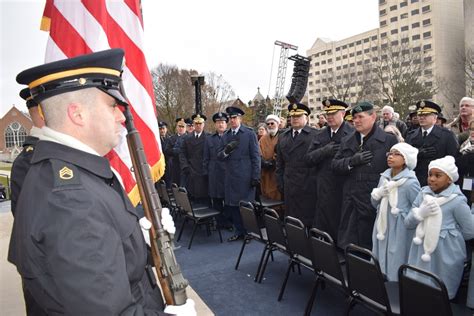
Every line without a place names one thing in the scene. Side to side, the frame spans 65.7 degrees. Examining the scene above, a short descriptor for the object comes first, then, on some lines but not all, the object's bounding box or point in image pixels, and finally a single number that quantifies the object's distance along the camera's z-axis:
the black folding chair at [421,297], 2.13
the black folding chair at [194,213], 5.84
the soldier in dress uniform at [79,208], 1.03
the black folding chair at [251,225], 4.48
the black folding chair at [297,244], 3.52
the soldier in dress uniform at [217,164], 6.79
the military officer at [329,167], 4.70
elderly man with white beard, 6.87
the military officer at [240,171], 6.20
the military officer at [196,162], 7.53
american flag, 2.55
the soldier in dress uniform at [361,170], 3.99
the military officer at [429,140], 4.81
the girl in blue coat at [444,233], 3.14
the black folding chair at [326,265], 2.97
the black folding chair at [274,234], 3.98
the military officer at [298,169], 5.26
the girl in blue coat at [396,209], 3.51
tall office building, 39.31
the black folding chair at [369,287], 2.53
